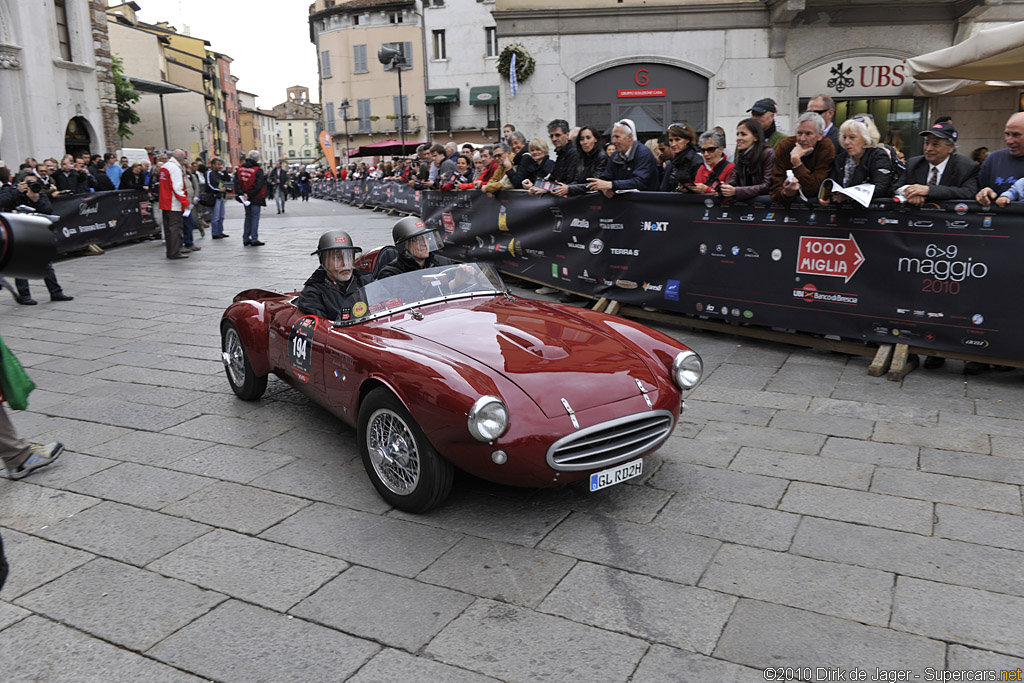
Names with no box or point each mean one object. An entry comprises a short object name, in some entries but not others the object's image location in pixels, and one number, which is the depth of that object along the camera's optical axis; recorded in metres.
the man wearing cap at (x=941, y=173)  5.77
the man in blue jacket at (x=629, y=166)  7.95
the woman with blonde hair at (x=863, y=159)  6.15
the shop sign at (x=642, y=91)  16.61
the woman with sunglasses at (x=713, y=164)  7.33
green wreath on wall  16.19
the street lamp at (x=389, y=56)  19.48
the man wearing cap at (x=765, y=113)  7.50
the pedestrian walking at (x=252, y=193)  15.83
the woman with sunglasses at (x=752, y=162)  6.73
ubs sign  16.00
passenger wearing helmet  5.17
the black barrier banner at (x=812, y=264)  5.65
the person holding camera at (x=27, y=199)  10.20
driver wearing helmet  4.87
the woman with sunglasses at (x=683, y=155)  7.79
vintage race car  3.56
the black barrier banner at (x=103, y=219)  15.15
